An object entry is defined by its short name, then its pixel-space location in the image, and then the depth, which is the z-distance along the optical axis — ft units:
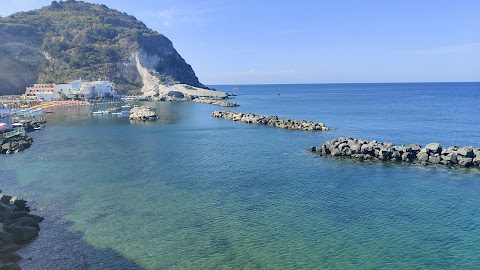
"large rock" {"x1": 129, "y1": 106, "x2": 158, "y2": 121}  244.07
